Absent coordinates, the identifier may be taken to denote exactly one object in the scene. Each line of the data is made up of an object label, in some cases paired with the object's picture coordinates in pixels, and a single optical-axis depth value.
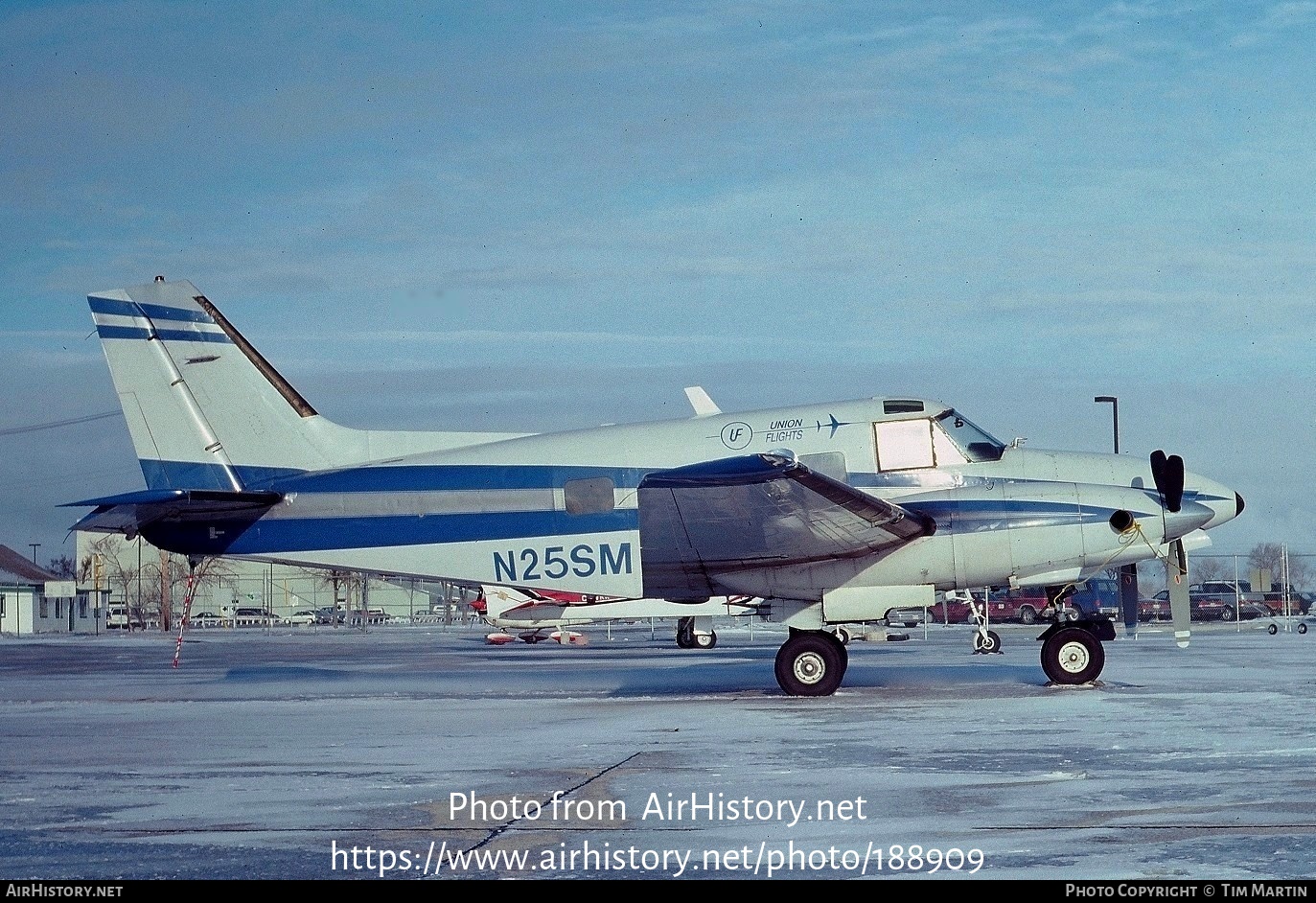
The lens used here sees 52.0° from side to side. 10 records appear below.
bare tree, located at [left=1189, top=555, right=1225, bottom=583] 111.31
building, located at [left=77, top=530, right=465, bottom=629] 117.38
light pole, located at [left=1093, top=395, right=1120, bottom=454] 49.81
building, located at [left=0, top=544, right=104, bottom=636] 87.31
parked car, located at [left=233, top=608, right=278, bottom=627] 108.76
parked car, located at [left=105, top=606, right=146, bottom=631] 105.72
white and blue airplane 18.64
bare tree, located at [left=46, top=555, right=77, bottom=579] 137.70
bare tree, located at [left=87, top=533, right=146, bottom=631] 109.64
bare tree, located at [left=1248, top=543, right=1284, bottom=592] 66.14
